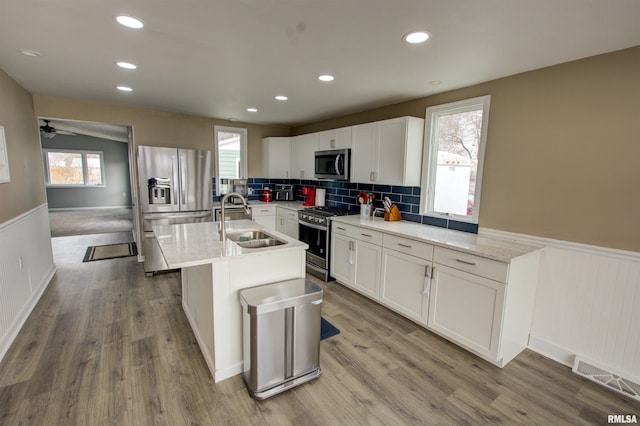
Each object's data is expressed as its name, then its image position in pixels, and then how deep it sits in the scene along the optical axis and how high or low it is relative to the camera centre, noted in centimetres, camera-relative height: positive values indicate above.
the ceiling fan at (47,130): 578 +80
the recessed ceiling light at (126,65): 247 +92
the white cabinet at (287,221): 449 -72
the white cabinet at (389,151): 326 +33
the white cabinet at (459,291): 218 -93
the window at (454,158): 286 +24
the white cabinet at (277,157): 525 +36
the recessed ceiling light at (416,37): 183 +91
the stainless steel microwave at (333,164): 397 +20
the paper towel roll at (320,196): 471 -30
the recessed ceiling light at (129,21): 173 +91
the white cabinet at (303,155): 467 +36
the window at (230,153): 511 +40
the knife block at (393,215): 354 -43
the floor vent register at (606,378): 200 -138
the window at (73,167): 890 +10
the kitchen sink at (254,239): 248 -56
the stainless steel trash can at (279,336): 187 -106
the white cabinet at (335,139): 396 +55
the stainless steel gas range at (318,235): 380 -78
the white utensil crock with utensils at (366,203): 387 -33
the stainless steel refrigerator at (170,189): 400 -23
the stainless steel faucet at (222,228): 225 -41
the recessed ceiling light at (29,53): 222 +90
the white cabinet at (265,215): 489 -66
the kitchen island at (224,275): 198 -73
